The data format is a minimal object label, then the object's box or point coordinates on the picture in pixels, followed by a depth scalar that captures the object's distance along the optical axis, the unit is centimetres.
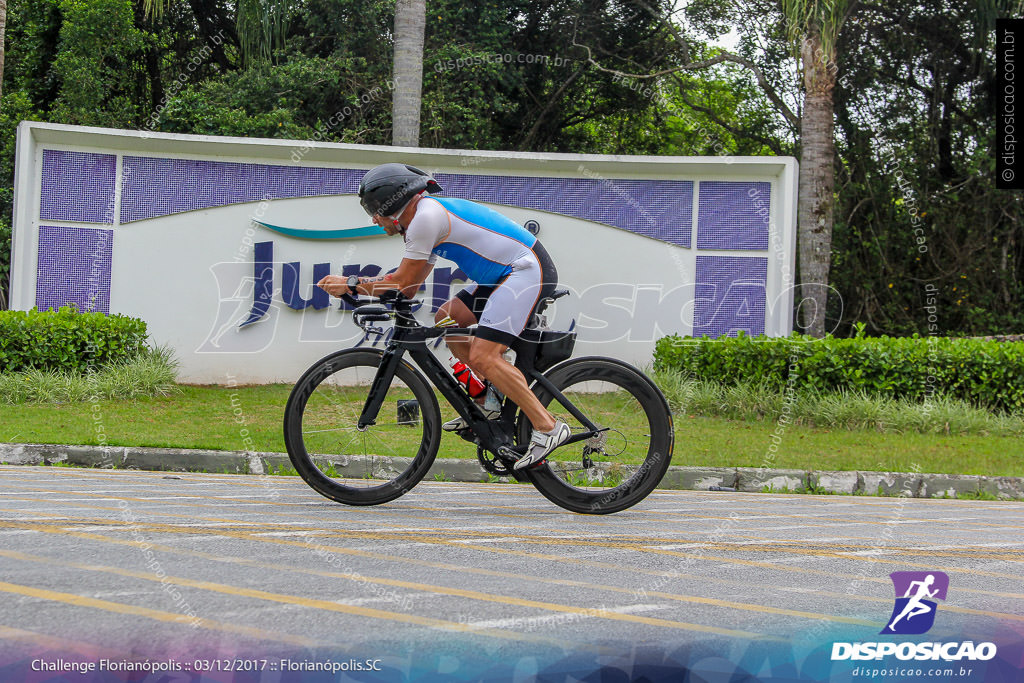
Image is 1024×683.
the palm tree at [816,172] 1445
